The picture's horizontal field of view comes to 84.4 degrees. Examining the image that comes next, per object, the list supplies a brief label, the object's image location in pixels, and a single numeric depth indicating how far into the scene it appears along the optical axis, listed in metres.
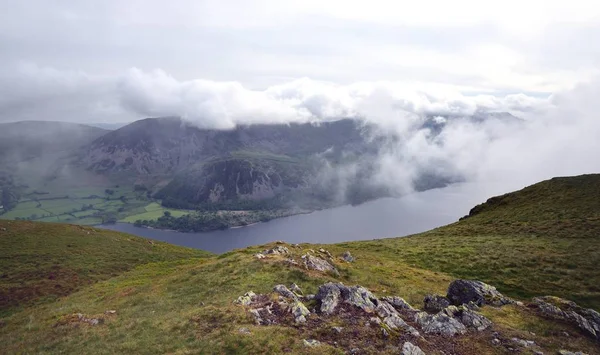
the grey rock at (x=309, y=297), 33.06
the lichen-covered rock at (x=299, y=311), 27.97
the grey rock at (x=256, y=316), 27.88
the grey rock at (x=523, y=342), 24.92
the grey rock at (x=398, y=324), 25.94
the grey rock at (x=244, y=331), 25.76
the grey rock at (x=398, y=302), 32.53
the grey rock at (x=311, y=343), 23.34
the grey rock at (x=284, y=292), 33.48
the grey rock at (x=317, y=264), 44.11
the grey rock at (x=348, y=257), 54.94
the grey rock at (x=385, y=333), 24.79
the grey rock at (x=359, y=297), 30.15
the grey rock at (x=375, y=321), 26.87
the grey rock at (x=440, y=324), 26.55
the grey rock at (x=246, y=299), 32.27
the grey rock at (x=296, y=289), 35.43
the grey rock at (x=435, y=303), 32.78
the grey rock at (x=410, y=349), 22.31
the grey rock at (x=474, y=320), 27.63
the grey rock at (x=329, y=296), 29.73
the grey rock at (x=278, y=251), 50.53
